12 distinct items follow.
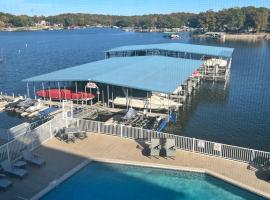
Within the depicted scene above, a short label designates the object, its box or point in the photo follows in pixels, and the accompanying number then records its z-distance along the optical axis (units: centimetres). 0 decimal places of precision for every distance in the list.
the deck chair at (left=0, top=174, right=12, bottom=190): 936
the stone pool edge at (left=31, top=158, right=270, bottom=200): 943
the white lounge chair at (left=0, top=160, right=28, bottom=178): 1005
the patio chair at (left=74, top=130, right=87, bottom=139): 1320
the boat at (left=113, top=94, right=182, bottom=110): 1859
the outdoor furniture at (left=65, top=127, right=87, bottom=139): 1293
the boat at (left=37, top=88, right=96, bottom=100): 1961
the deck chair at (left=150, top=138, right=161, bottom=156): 1151
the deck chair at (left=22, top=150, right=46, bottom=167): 1074
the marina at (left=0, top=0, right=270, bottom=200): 1001
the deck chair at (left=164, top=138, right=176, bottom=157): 1139
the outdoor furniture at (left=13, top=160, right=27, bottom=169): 1041
